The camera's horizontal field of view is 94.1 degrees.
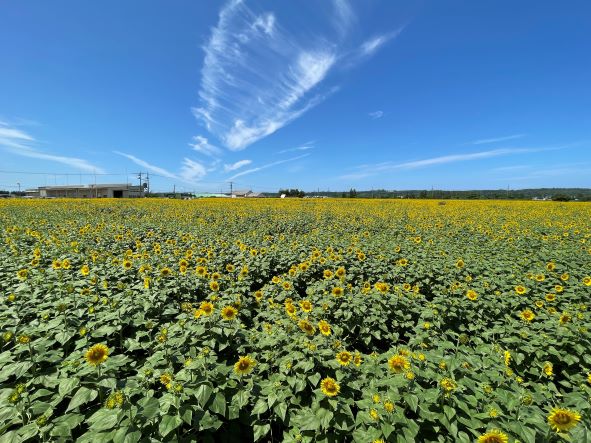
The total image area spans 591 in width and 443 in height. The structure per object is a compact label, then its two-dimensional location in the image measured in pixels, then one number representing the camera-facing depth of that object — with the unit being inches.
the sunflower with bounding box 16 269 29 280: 151.7
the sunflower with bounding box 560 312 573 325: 130.3
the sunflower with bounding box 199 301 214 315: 115.6
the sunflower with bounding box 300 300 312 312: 132.9
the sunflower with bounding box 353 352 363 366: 97.4
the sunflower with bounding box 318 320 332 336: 109.0
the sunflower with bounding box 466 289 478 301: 164.2
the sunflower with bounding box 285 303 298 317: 127.3
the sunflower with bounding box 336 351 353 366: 94.9
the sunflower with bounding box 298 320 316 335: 108.8
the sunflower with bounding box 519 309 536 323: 137.9
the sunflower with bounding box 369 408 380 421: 74.3
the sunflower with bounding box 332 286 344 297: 162.6
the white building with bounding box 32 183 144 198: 2434.8
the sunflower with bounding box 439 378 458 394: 79.6
